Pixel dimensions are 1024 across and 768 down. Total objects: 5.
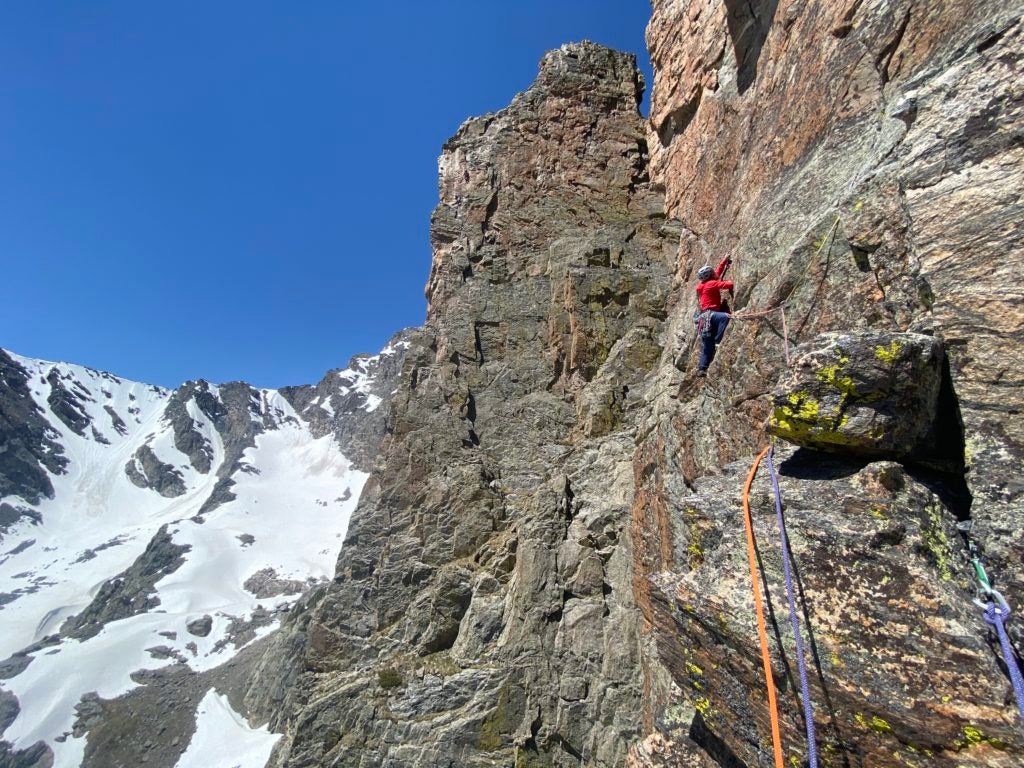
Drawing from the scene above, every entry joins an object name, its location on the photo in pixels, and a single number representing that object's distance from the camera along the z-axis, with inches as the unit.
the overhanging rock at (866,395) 239.3
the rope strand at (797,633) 195.0
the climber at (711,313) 478.9
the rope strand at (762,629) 213.9
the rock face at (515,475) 811.4
